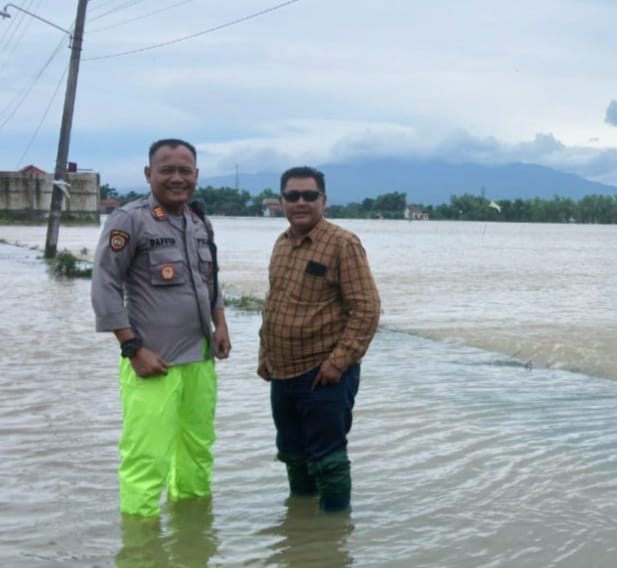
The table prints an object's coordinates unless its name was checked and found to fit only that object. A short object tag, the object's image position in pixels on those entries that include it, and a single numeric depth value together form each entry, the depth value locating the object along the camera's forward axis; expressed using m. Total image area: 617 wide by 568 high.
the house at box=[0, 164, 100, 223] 74.25
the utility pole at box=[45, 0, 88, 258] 28.00
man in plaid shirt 5.03
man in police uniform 4.83
